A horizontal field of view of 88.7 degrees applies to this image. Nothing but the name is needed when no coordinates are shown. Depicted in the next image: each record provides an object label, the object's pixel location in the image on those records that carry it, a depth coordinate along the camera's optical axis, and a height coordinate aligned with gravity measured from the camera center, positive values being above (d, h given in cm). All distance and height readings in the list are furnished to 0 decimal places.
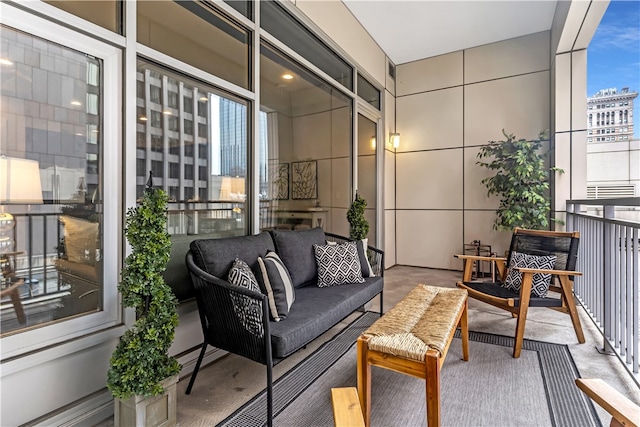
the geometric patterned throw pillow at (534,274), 277 -52
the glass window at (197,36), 210 +128
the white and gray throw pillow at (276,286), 200 -47
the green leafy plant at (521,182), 434 +44
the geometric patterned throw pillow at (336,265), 281 -46
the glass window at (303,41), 305 +186
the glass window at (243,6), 263 +171
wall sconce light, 582 +133
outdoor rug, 175 -109
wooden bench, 151 -65
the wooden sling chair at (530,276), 252 -54
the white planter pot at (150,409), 153 -95
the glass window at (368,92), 485 +190
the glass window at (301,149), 313 +74
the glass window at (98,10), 168 +110
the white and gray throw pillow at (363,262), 317 -47
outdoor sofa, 175 -55
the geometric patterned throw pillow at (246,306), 173 -50
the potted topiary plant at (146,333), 152 -58
